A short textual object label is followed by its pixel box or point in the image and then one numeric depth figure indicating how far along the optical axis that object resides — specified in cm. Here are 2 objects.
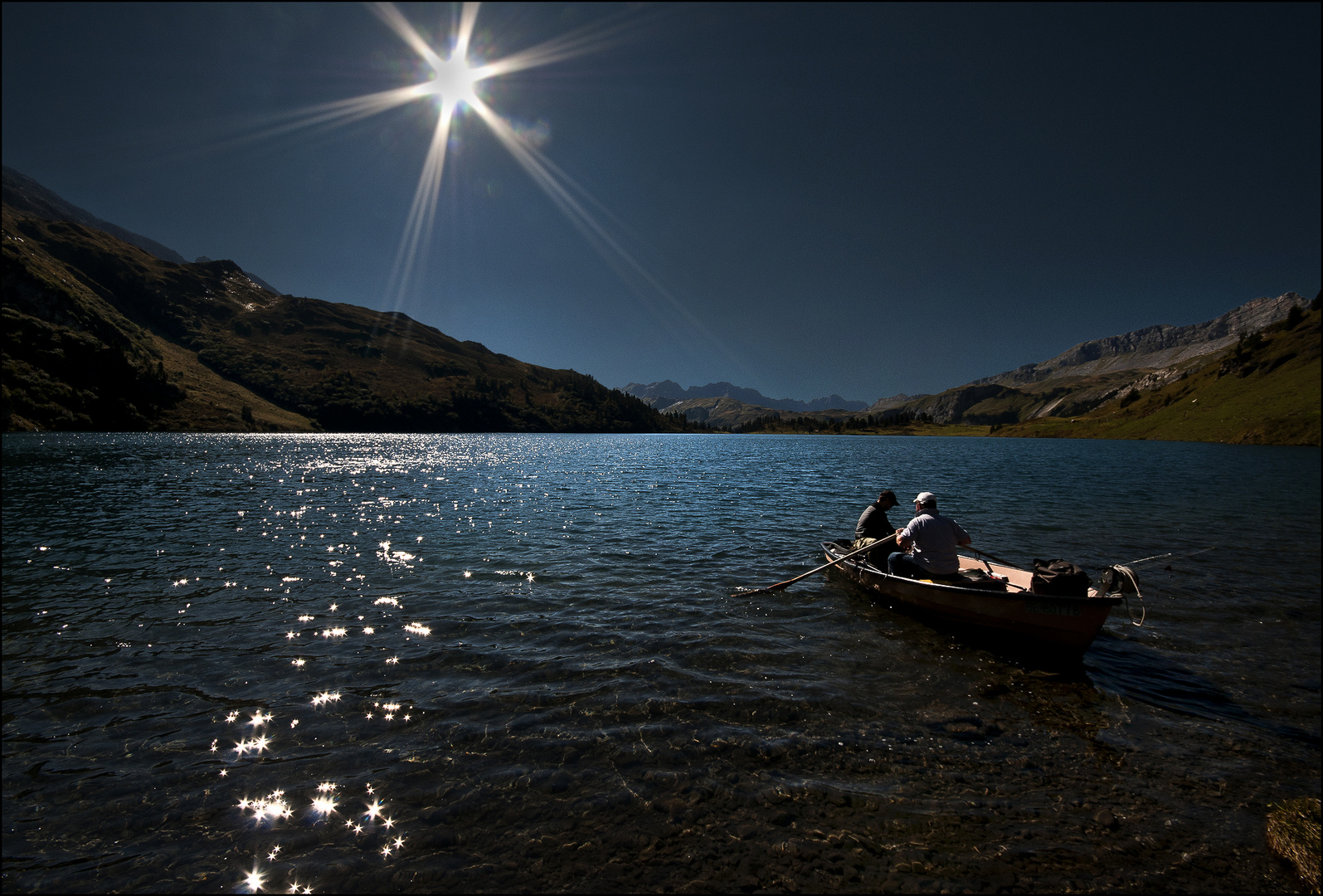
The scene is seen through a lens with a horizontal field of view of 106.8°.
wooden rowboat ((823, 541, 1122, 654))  1271
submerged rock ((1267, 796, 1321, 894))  659
